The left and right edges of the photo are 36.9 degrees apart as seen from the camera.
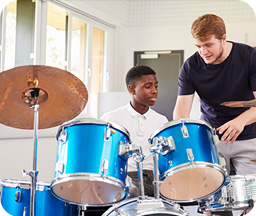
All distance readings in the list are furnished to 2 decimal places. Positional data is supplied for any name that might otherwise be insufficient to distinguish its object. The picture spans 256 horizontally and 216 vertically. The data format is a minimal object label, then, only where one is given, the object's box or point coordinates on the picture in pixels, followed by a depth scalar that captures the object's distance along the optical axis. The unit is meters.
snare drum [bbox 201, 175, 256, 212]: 2.01
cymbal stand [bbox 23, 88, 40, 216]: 1.88
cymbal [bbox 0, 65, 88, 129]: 1.87
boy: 2.40
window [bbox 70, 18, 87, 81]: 4.98
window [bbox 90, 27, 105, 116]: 5.35
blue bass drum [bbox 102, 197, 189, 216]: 1.62
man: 2.21
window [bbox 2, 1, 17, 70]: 3.88
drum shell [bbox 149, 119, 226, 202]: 1.74
